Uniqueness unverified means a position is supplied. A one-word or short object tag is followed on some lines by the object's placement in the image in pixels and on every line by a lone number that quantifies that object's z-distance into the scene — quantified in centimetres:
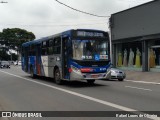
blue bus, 1809
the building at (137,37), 3122
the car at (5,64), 6038
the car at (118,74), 2543
